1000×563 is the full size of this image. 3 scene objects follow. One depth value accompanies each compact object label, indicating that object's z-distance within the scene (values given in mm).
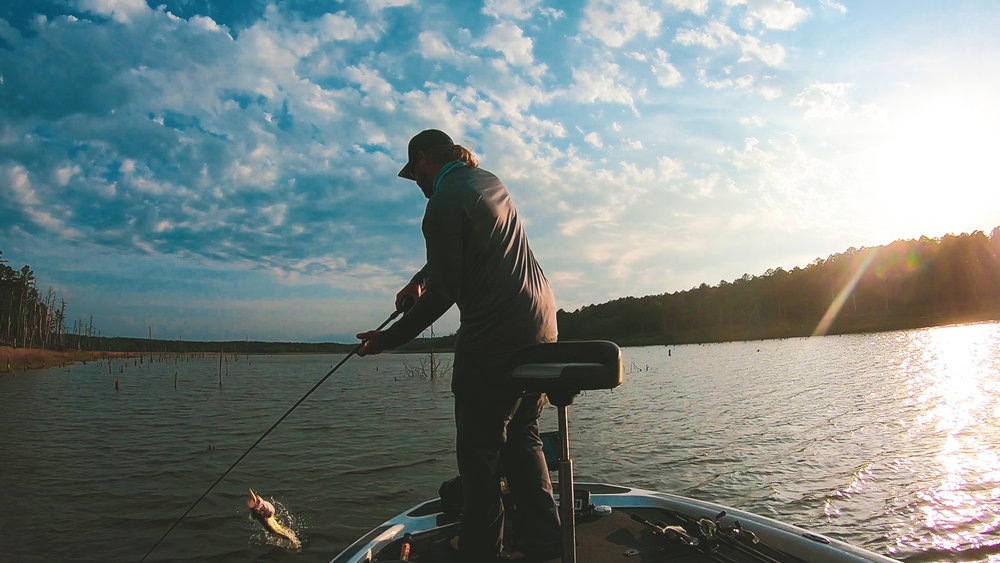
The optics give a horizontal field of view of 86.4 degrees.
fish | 5522
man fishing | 2666
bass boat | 1926
